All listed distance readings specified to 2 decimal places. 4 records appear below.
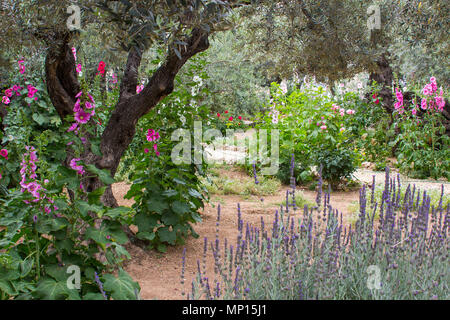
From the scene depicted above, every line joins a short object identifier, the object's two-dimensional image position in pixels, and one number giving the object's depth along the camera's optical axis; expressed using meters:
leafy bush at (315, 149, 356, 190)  7.08
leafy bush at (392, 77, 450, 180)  7.86
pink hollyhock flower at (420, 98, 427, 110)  8.26
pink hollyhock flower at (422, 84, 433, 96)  8.14
